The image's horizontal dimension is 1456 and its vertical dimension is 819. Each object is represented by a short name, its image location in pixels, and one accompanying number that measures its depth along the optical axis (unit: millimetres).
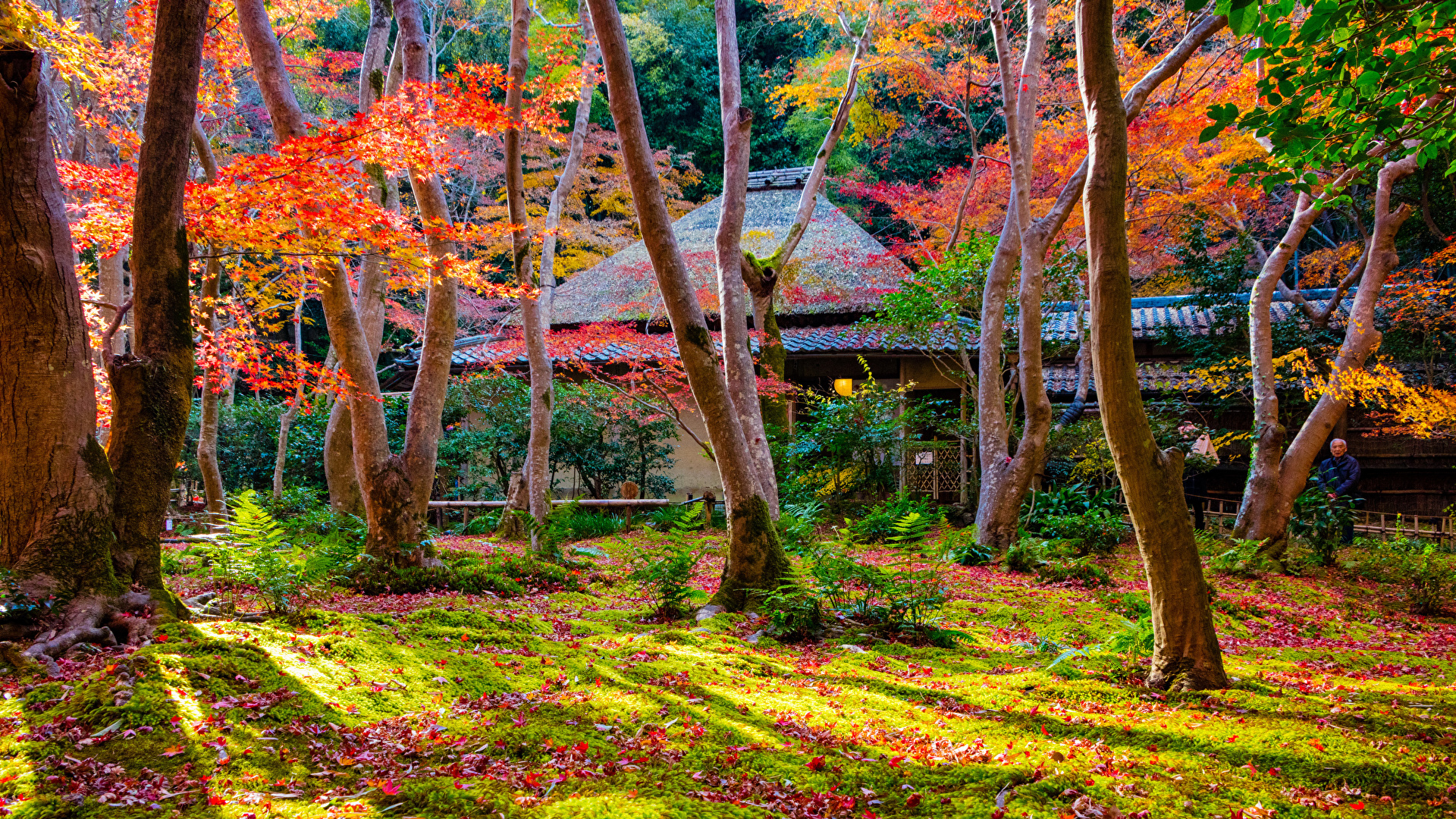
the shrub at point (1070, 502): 10312
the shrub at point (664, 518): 11982
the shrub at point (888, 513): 9398
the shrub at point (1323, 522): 7773
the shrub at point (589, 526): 11867
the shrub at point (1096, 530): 9000
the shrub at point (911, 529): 4758
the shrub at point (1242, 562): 7484
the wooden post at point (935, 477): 12297
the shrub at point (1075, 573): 7305
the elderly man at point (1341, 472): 8609
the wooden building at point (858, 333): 12367
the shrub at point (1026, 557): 7895
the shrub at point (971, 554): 8422
